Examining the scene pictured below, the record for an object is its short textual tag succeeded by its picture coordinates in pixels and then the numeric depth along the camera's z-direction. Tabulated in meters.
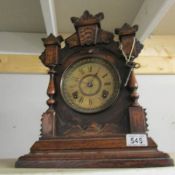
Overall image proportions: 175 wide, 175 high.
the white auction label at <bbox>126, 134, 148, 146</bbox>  0.71
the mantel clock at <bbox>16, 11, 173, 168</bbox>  0.69
